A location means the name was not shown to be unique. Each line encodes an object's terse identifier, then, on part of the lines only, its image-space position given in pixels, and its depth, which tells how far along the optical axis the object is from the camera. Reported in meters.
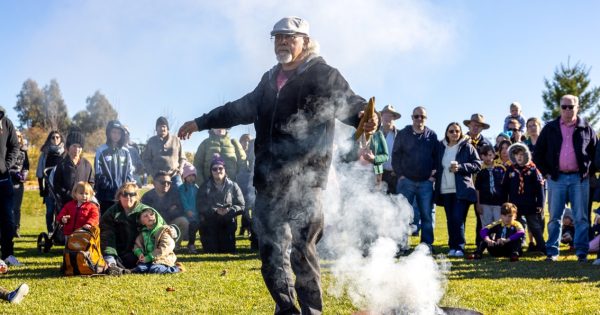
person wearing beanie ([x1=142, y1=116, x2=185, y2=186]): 12.01
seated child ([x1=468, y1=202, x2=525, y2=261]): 9.85
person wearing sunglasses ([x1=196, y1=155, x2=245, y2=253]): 10.70
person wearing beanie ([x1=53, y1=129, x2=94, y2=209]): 11.18
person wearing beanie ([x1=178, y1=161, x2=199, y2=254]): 10.98
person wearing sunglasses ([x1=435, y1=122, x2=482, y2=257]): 10.16
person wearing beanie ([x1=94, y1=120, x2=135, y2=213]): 10.91
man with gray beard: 4.77
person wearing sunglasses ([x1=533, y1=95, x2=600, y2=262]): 9.20
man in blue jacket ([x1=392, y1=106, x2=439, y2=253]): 10.24
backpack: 8.08
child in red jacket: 9.12
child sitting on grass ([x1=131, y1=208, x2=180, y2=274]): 8.38
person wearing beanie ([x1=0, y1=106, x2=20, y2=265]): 8.82
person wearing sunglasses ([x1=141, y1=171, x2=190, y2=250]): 11.18
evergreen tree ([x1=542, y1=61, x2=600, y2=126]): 54.94
